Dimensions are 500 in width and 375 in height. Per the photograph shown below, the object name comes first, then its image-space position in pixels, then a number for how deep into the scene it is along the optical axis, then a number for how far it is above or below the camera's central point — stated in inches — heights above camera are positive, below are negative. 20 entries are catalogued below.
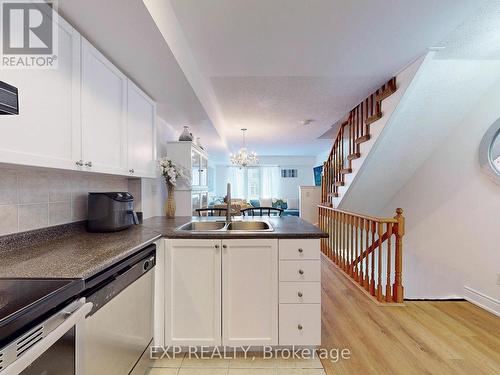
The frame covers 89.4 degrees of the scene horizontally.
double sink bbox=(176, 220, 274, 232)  92.9 -13.8
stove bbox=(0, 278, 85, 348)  26.8 -13.7
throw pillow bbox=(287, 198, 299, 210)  386.9 -24.8
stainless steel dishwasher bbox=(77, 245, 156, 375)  41.9 -26.1
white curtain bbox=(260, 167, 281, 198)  400.2 +10.9
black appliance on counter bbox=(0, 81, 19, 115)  32.2 +11.4
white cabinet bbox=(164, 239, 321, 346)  69.9 -28.4
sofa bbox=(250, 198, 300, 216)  356.8 -23.0
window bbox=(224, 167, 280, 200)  400.5 +9.3
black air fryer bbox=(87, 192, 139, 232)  70.6 -6.9
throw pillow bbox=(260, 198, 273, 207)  374.0 -21.0
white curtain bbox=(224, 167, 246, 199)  403.9 +12.3
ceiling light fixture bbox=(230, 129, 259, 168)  231.5 +28.0
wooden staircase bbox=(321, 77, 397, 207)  113.9 +30.0
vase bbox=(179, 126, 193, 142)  126.6 +25.5
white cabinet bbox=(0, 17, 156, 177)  41.7 +15.4
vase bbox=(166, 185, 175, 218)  108.3 -6.7
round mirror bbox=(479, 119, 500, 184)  101.8 +15.2
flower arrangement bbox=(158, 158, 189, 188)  106.6 +7.0
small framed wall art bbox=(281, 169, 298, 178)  399.2 +23.6
